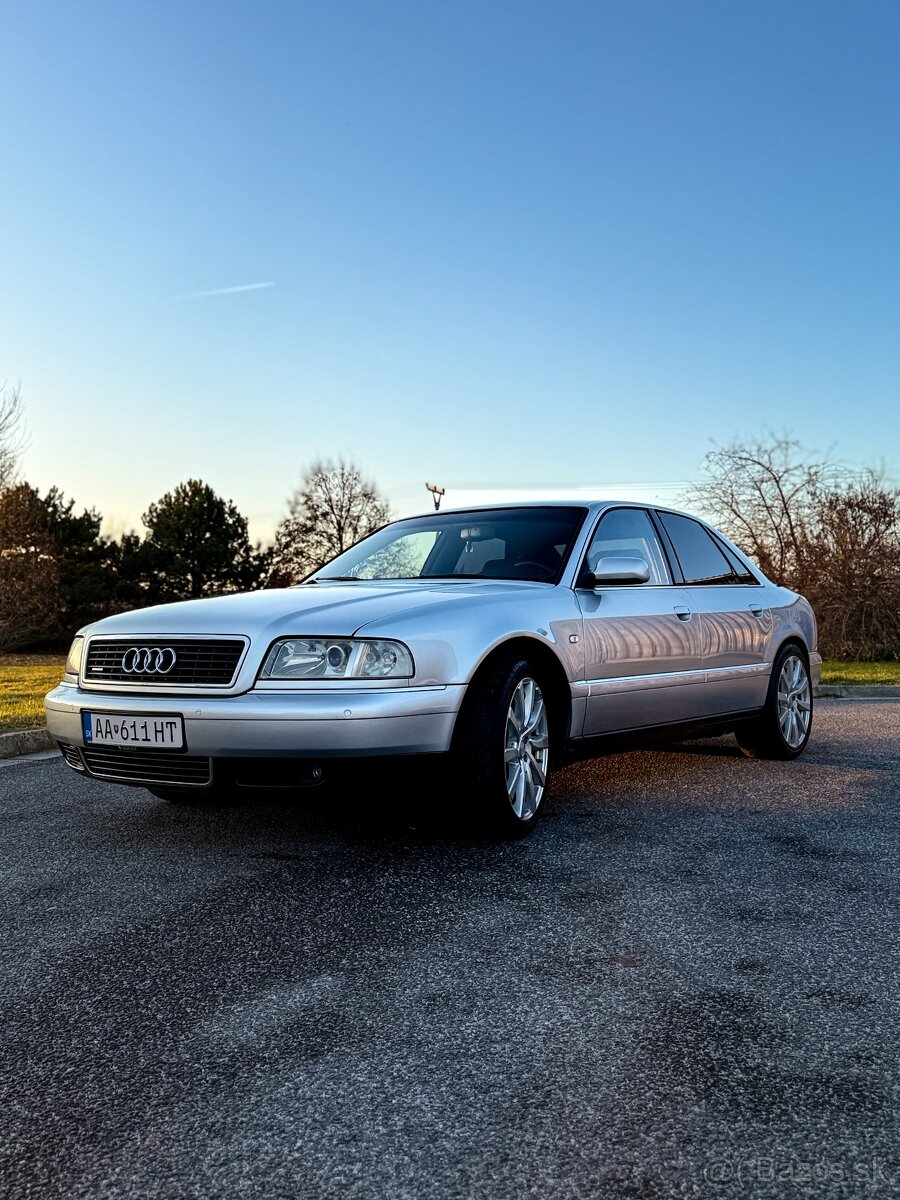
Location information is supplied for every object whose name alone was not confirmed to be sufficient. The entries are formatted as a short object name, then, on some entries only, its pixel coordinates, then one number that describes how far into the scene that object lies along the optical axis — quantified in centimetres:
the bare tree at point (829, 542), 1936
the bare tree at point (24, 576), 2908
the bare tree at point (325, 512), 4272
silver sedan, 410
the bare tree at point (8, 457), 2491
